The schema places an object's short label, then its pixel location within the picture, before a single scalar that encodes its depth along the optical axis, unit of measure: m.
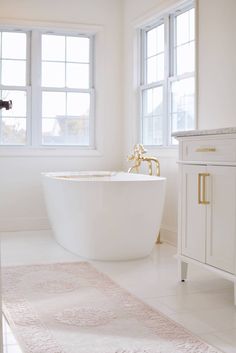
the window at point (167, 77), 4.65
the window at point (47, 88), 5.68
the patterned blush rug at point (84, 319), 2.20
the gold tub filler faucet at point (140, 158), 4.91
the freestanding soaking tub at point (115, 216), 3.88
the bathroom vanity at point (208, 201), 2.78
